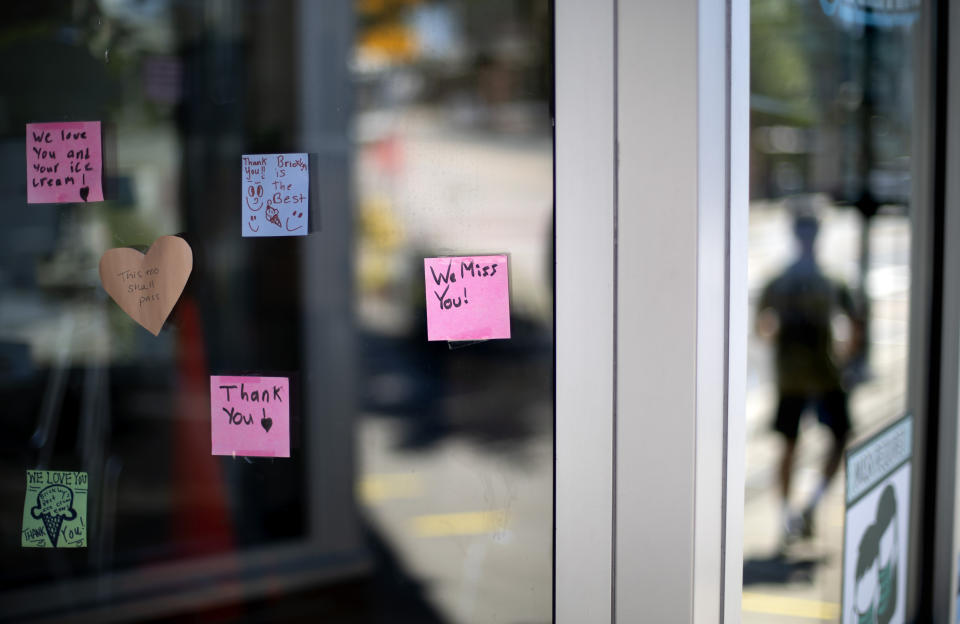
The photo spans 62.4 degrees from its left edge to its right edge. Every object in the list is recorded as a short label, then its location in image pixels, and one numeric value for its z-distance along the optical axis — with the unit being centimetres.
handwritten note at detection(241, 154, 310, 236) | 134
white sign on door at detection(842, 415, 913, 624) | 177
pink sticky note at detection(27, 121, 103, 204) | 144
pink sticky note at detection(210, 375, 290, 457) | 140
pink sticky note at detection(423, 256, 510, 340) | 128
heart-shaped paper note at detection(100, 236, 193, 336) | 140
